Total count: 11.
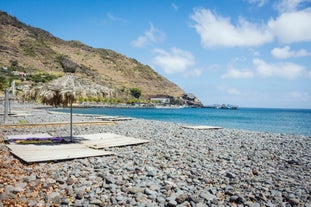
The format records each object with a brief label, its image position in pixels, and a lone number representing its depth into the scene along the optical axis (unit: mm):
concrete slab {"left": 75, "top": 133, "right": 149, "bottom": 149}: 9237
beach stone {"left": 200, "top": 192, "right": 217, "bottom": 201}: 4672
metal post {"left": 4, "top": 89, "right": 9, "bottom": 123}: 16892
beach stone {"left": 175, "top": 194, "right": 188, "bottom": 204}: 4514
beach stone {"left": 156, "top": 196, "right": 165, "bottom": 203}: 4506
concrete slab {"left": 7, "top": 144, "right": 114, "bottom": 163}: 6840
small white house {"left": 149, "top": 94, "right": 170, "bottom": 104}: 141762
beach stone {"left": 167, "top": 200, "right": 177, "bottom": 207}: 4363
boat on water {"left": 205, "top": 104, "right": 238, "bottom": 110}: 174375
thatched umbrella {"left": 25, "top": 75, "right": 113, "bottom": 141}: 8679
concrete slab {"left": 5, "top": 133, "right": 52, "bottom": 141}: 9950
